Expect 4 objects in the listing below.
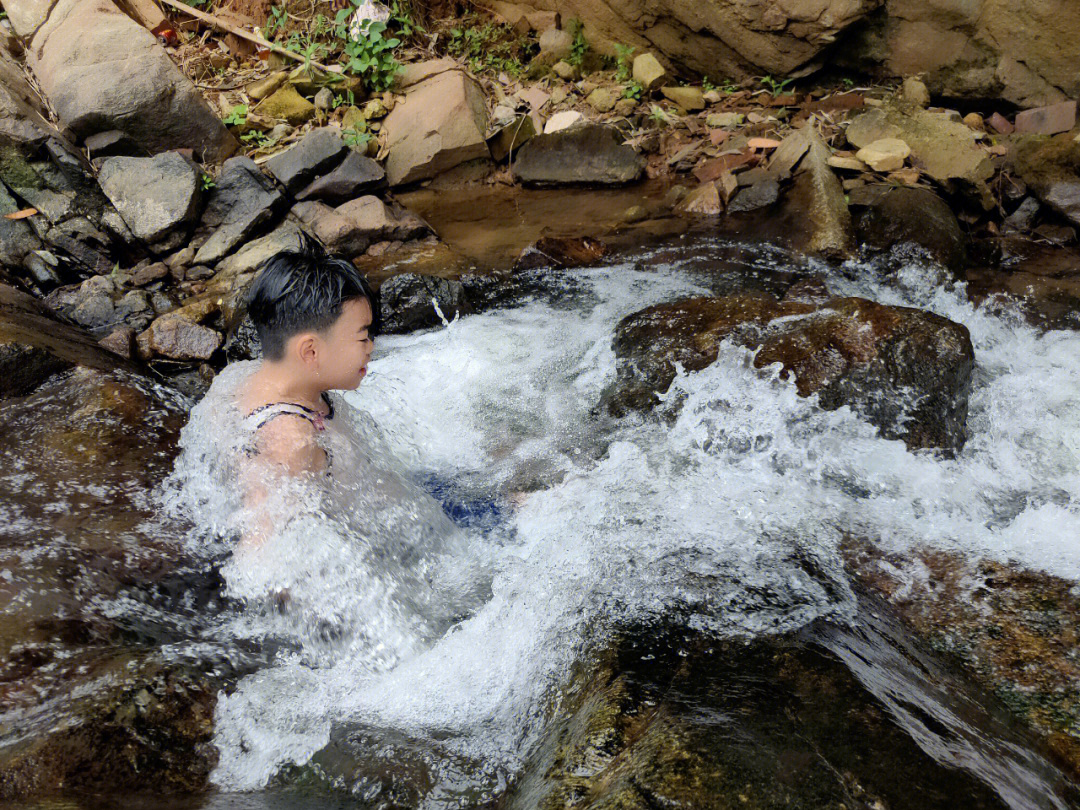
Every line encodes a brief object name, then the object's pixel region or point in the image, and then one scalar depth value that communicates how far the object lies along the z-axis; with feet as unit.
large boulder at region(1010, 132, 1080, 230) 18.29
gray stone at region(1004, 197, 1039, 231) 18.95
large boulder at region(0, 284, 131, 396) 11.91
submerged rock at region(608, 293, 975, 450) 11.51
